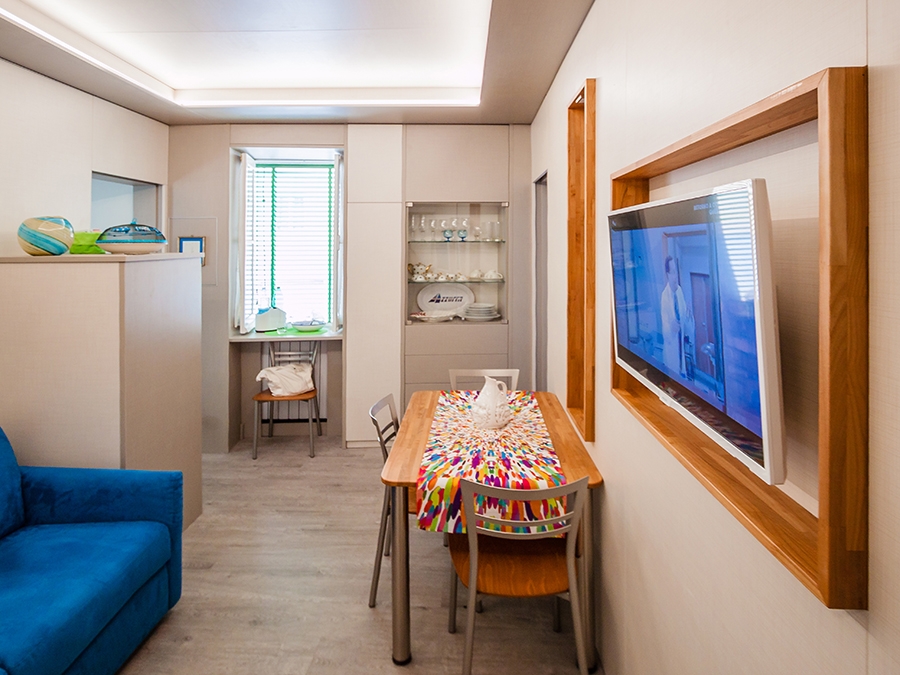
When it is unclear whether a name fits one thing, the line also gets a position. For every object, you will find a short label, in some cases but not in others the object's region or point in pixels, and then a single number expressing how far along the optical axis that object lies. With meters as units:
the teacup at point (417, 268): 4.87
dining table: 2.17
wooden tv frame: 0.75
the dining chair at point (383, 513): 2.60
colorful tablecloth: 2.13
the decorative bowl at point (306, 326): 5.08
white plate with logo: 4.95
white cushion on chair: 4.84
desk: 4.82
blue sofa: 1.81
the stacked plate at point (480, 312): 4.82
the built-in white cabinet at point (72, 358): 2.69
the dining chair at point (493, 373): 3.68
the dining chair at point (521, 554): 1.90
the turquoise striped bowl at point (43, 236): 2.76
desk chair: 5.15
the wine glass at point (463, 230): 4.86
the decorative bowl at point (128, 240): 2.93
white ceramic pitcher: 2.73
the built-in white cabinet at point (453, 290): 4.79
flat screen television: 0.88
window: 5.20
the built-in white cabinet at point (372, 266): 4.71
